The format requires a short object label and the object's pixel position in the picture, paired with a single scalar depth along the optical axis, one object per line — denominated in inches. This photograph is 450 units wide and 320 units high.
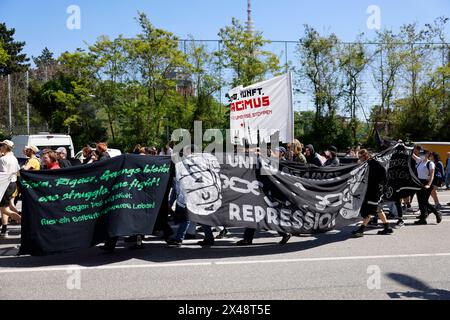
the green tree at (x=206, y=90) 1145.4
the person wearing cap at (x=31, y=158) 376.2
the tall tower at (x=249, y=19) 1168.2
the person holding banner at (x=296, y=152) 389.4
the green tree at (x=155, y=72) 1053.8
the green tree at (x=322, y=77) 1195.9
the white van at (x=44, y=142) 754.8
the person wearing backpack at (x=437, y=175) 432.6
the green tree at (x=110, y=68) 1053.2
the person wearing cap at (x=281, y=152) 392.3
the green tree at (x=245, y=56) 1111.0
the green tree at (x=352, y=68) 1192.8
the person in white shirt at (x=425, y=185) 398.6
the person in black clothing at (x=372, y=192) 339.0
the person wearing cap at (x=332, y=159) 388.8
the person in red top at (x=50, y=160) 341.4
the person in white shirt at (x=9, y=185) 325.7
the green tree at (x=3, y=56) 1082.4
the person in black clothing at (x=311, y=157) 392.2
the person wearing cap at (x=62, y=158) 408.5
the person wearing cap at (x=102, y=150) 370.9
